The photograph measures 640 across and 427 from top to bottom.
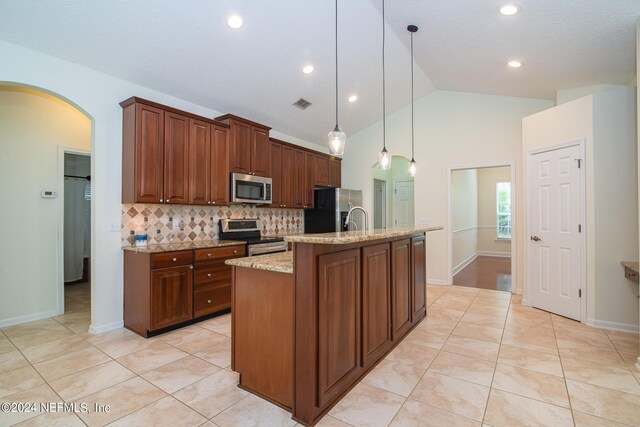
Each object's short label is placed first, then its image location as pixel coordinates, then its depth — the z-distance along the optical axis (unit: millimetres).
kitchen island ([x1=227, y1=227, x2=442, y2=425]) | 1823
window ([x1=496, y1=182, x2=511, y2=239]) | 9148
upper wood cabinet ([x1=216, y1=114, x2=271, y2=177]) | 4137
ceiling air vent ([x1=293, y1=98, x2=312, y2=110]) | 4613
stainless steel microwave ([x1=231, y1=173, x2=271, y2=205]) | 4109
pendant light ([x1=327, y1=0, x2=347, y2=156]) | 2525
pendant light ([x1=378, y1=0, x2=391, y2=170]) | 3367
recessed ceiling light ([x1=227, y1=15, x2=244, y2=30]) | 2889
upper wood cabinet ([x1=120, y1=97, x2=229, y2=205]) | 3230
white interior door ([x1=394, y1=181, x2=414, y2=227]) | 8111
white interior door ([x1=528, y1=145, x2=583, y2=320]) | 3605
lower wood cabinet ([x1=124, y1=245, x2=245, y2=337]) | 3090
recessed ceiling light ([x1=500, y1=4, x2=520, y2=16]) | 2637
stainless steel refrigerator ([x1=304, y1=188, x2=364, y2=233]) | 5484
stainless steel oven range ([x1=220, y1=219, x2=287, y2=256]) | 4078
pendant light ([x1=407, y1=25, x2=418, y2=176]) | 3404
